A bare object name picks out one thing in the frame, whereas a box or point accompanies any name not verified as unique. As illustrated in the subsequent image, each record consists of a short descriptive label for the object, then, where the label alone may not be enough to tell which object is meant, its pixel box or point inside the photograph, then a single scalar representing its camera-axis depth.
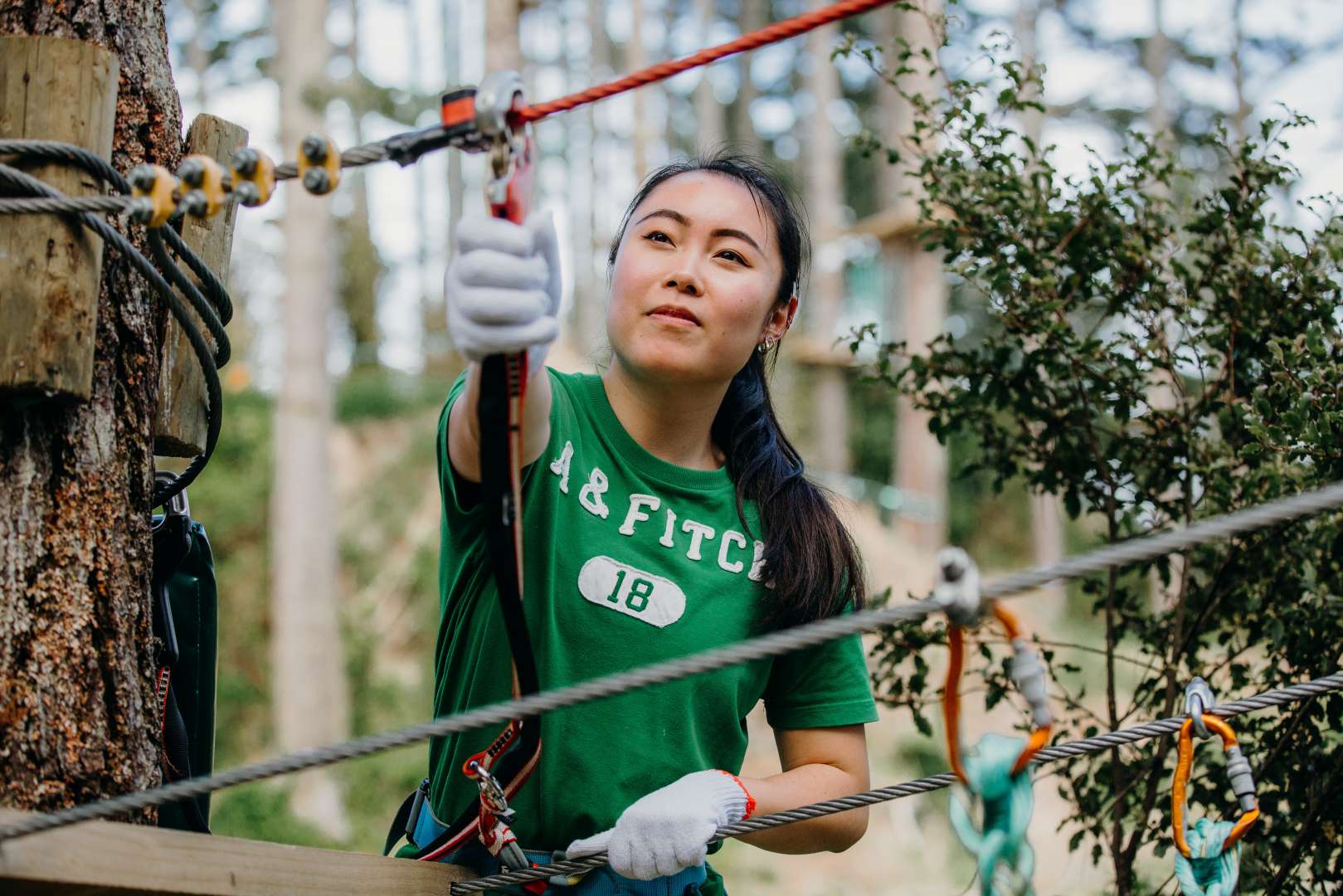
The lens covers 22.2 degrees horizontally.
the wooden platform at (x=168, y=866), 2.48
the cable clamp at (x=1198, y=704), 2.63
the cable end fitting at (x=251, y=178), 2.61
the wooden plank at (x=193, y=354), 2.85
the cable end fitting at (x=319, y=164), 2.59
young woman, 2.80
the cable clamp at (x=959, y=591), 2.44
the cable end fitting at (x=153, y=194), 2.61
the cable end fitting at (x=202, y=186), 2.60
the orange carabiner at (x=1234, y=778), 2.61
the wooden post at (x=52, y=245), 2.63
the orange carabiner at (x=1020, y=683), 2.46
